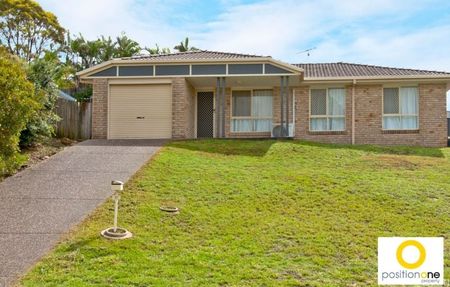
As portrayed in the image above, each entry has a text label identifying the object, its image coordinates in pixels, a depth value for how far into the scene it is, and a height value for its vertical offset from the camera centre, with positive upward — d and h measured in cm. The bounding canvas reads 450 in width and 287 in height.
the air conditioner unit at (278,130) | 1907 +90
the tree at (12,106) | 1027 +98
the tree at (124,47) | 3722 +835
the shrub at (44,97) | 1405 +172
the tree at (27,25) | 3362 +953
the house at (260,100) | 1791 +212
